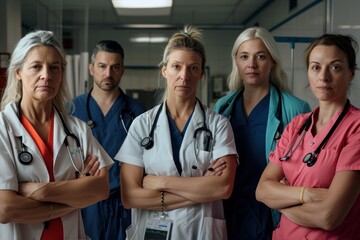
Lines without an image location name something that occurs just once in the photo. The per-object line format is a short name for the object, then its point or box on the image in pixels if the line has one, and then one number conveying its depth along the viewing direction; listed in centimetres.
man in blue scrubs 236
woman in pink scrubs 148
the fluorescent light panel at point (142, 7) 558
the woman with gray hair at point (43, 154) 153
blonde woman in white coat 181
